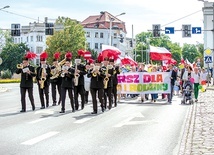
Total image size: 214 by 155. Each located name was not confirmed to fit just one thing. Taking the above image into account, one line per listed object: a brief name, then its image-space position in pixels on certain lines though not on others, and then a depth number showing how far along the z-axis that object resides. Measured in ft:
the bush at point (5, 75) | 286.05
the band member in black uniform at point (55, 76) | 62.49
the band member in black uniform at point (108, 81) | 60.39
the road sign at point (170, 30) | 158.61
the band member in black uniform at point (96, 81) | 55.31
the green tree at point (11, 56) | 350.70
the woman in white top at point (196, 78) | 77.20
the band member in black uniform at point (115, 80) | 64.64
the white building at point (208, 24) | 369.50
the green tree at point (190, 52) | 597.11
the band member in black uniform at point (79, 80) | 57.98
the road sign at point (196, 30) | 158.34
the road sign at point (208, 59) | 125.59
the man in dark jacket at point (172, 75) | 78.84
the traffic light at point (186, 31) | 154.20
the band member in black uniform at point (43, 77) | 62.03
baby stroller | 73.36
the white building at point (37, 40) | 435.53
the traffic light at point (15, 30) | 155.82
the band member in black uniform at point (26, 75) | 55.93
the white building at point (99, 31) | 452.76
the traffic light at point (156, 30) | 156.76
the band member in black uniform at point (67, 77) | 55.98
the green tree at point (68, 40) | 274.57
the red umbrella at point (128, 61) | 97.98
